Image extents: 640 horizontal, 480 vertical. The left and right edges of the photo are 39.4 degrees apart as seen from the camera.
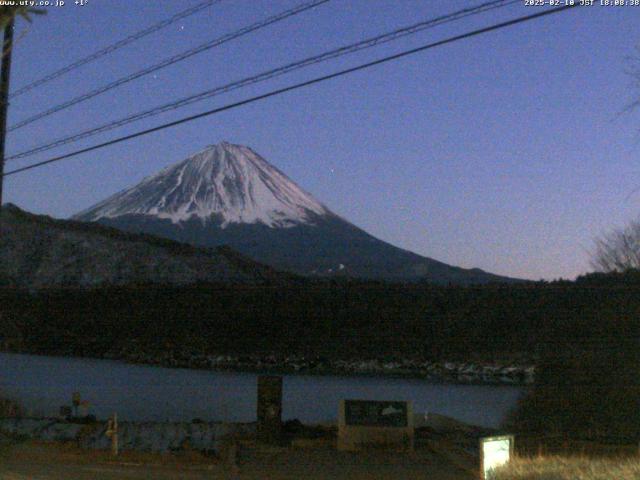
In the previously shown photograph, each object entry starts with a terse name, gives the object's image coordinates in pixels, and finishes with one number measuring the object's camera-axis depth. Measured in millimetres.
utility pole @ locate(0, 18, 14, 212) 16828
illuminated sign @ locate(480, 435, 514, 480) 10320
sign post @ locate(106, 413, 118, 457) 16453
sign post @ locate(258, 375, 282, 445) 17391
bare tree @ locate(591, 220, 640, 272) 37038
